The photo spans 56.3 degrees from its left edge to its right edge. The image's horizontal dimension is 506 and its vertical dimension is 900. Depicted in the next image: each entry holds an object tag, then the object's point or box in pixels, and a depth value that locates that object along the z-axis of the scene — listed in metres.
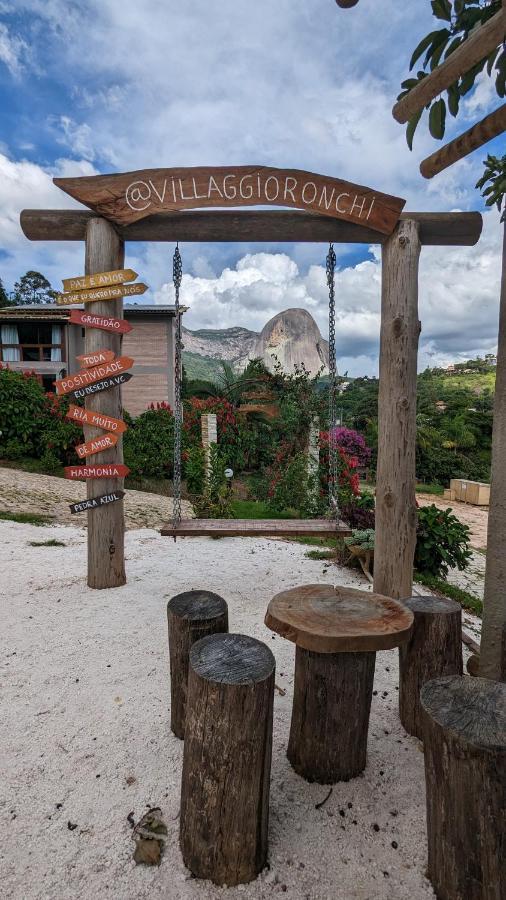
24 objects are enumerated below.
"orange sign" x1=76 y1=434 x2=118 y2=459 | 4.39
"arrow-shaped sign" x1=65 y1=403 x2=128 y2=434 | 4.36
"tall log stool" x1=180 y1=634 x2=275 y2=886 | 1.61
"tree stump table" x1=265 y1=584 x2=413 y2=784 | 2.05
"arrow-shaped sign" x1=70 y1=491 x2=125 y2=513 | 4.40
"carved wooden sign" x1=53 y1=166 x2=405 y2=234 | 3.90
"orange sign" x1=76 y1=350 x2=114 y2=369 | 4.34
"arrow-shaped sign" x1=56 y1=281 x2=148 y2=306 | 4.28
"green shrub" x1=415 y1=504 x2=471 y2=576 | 5.46
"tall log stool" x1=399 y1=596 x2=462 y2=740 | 2.41
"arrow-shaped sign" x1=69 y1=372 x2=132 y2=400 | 4.37
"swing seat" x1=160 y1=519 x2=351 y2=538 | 4.17
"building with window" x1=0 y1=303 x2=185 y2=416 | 18.17
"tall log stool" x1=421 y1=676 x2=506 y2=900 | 1.42
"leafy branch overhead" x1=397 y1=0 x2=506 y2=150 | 2.07
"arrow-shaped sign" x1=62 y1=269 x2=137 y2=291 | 4.23
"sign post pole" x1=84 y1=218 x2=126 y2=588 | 4.27
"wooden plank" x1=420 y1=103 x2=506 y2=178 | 2.55
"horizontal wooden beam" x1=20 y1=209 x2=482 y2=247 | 4.11
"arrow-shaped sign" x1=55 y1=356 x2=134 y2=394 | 4.35
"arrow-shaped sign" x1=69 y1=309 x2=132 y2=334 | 4.29
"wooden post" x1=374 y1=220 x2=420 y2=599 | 3.95
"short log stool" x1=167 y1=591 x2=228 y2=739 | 2.33
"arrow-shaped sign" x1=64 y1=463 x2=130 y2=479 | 4.37
